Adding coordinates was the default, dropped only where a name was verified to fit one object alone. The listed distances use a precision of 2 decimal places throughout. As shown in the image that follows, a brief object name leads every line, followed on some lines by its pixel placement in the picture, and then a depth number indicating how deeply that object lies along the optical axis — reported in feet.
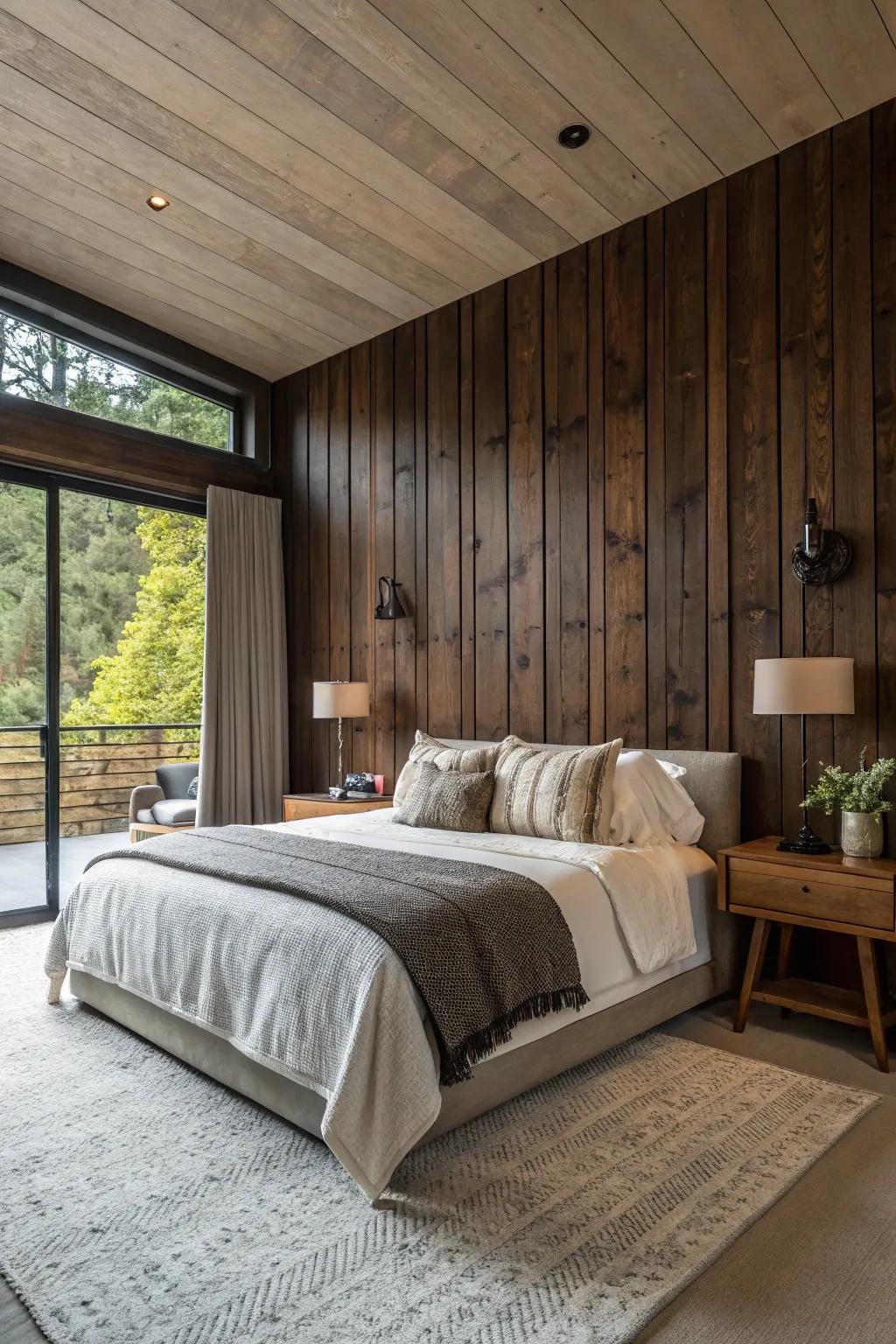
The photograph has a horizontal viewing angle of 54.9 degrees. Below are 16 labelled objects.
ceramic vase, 9.44
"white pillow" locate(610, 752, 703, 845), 10.31
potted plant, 9.43
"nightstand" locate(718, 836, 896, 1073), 8.75
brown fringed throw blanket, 6.86
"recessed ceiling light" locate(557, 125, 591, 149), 10.63
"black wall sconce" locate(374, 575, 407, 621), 15.29
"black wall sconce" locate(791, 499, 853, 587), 10.41
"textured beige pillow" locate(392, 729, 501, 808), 11.93
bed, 6.64
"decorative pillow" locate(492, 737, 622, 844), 10.25
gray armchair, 16.48
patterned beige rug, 5.33
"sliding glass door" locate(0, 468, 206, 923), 14.73
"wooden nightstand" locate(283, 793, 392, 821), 14.69
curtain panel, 16.43
